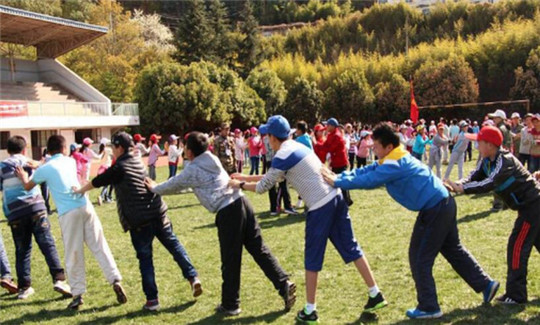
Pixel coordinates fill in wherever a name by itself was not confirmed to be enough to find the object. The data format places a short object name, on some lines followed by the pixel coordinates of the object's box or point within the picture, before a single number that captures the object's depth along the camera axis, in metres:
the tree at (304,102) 44.19
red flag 26.44
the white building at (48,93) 29.58
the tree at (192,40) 46.31
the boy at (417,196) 4.67
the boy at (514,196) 4.93
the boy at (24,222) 6.18
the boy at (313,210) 4.85
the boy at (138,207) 5.48
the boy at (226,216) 5.18
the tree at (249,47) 50.69
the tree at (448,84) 40.19
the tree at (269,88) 43.97
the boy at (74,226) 5.63
